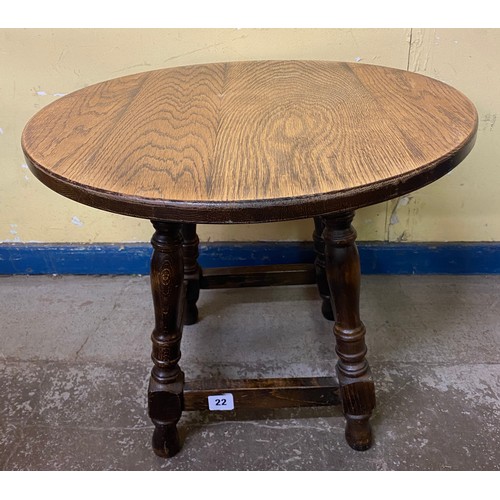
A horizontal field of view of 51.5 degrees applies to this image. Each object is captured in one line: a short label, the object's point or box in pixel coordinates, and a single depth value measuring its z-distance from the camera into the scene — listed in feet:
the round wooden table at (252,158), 2.31
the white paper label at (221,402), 3.54
